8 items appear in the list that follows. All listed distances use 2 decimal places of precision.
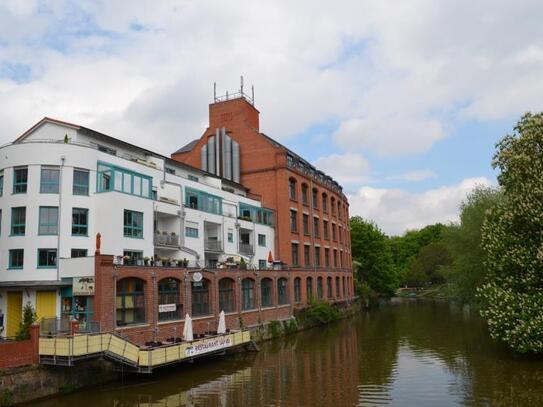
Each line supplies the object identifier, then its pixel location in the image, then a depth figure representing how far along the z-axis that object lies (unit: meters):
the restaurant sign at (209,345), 26.25
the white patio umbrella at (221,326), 30.89
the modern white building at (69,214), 27.44
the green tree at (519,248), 24.27
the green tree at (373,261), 77.44
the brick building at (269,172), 48.88
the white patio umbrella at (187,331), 26.73
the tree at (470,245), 40.66
